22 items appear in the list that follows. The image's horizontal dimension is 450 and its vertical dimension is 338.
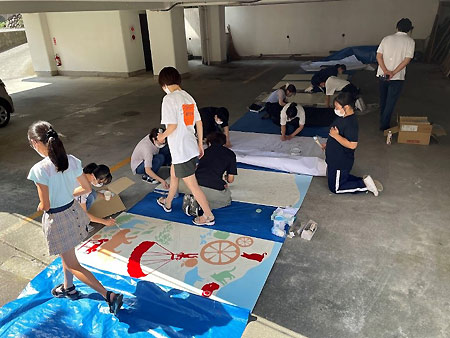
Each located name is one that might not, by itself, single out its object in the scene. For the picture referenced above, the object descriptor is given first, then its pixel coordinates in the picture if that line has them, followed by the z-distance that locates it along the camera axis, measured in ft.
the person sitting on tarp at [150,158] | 13.67
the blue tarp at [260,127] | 19.75
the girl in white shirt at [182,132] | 10.21
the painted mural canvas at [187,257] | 8.95
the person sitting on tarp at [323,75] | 26.37
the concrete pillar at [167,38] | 36.65
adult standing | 17.35
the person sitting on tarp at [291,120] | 17.58
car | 23.41
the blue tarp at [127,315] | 7.72
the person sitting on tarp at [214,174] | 11.73
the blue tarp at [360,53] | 40.11
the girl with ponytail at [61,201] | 6.91
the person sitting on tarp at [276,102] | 20.76
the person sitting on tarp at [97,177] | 10.67
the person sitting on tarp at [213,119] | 15.96
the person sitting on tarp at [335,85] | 22.81
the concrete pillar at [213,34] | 44.29
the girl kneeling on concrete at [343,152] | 12.19
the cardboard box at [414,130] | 17.12
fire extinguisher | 43.88
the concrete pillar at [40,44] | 41.73
